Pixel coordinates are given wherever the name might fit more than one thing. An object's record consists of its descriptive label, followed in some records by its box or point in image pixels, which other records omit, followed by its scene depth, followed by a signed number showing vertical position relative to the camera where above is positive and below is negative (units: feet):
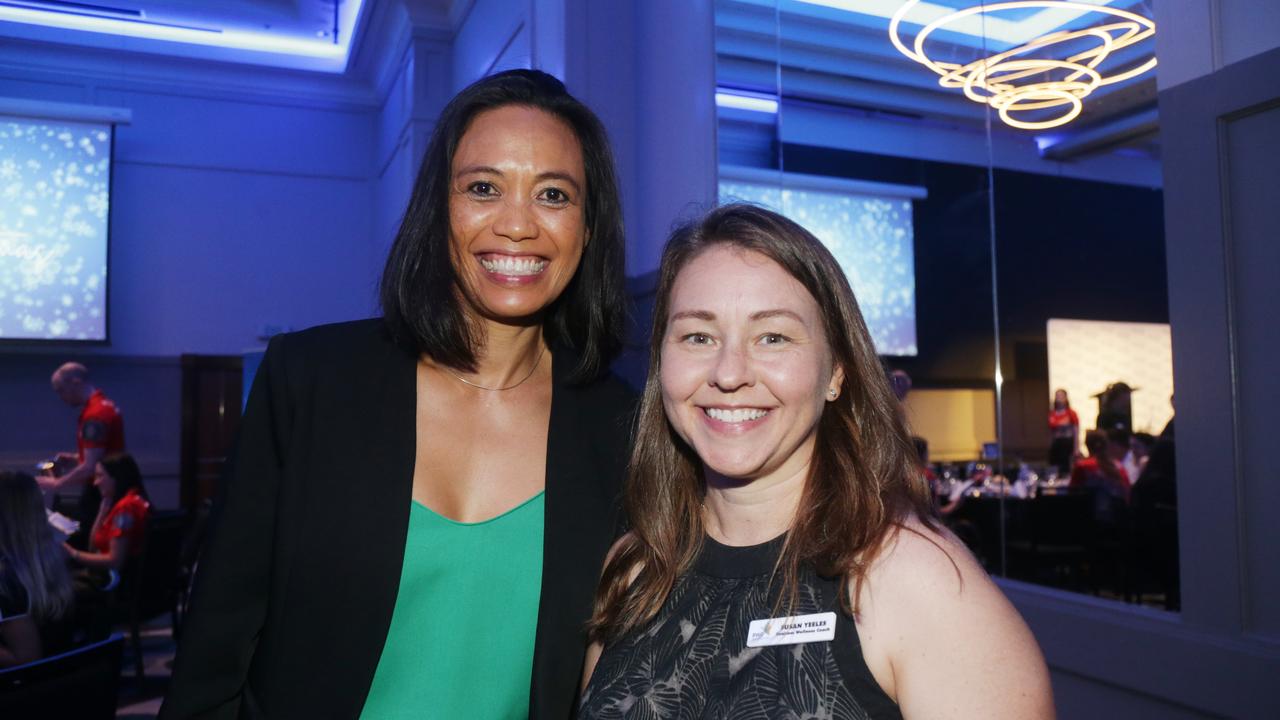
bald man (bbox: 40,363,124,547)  19.43 -0.77
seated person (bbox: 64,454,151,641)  16.43 -2.14
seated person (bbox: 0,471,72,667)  10.93 -2.14
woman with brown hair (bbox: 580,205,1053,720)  3.79 -0.71
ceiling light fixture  7.95 +3.12
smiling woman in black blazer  4.74 -0.42
